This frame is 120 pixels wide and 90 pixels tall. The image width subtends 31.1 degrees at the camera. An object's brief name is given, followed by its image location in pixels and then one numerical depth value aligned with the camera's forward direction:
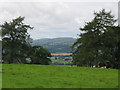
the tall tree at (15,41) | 55.69
